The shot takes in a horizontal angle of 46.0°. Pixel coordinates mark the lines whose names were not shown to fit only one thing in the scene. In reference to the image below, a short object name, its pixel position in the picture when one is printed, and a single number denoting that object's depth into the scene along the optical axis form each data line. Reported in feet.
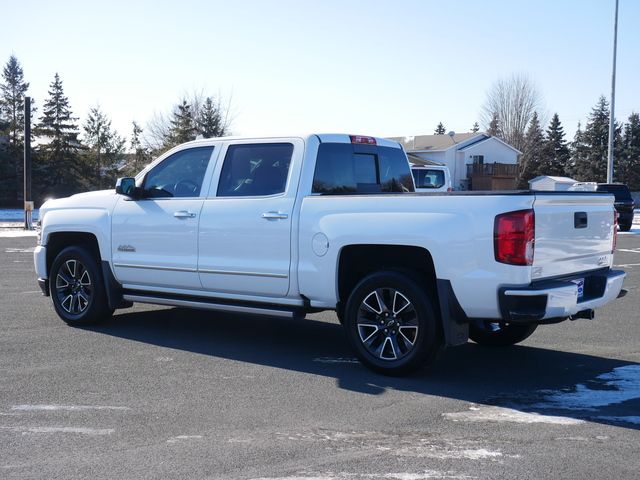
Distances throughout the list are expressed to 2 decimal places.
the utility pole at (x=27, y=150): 98.81
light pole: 114.32
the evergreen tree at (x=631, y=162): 240.53
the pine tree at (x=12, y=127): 175.94
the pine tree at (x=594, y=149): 242.78
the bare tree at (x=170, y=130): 194.59
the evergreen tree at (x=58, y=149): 181.68
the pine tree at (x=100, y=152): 189.67
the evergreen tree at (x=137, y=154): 199.21
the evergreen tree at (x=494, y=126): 235.40
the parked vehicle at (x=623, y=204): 95.86
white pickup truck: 19.17
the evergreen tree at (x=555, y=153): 266.36
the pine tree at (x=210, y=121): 191.31
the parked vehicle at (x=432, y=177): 65.31
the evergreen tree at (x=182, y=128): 185.88
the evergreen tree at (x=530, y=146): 233.35
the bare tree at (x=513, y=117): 232.73
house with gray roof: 201.77
